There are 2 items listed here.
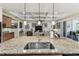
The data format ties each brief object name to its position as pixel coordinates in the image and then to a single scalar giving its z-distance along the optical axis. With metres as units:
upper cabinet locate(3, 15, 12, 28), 2.64
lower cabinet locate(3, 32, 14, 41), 2.55
